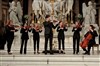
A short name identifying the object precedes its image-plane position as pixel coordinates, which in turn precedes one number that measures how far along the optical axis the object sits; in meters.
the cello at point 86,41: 13.91
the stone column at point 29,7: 31.21
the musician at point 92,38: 13.94
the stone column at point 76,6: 32.18
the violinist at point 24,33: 14.38
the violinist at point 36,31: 14.34
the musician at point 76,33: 14.25
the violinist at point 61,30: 14.16
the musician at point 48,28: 13.23
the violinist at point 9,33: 13.86
